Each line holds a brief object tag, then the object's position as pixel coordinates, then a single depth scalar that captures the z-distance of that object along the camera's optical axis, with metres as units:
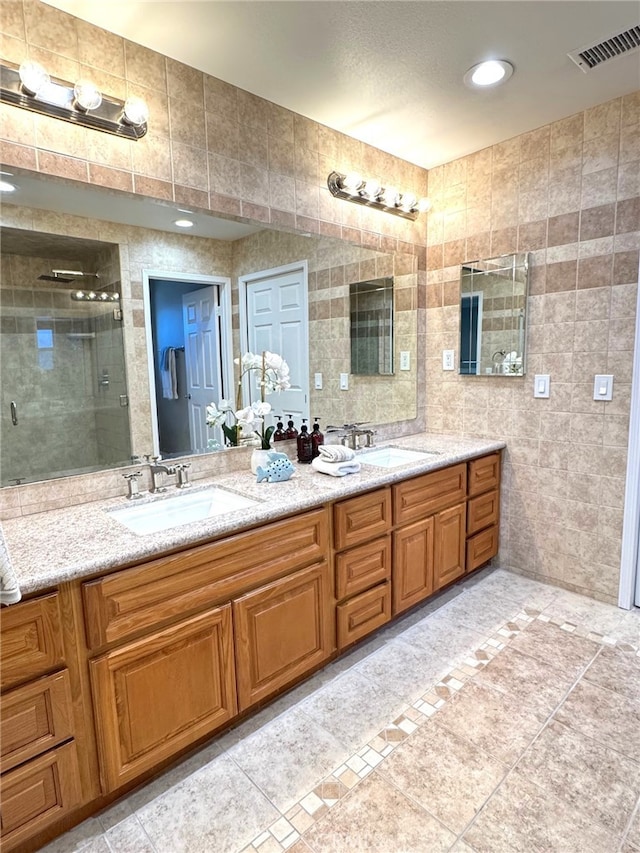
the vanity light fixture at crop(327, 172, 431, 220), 2.47
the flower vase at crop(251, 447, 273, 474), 2.09
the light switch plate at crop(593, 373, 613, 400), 2.39
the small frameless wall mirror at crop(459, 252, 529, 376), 2.68
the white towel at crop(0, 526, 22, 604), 1.04
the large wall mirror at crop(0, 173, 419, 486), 1.61
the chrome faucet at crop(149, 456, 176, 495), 1.91
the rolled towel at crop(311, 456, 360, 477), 2.13
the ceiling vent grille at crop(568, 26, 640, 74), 1.81
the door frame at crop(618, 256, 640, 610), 2.33
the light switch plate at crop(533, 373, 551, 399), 2.62
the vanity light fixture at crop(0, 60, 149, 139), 1.49
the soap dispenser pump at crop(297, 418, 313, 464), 2.41
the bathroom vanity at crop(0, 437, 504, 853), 1.24
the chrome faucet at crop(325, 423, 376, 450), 2.66
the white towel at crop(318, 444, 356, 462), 2.16
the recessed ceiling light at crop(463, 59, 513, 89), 1.95
